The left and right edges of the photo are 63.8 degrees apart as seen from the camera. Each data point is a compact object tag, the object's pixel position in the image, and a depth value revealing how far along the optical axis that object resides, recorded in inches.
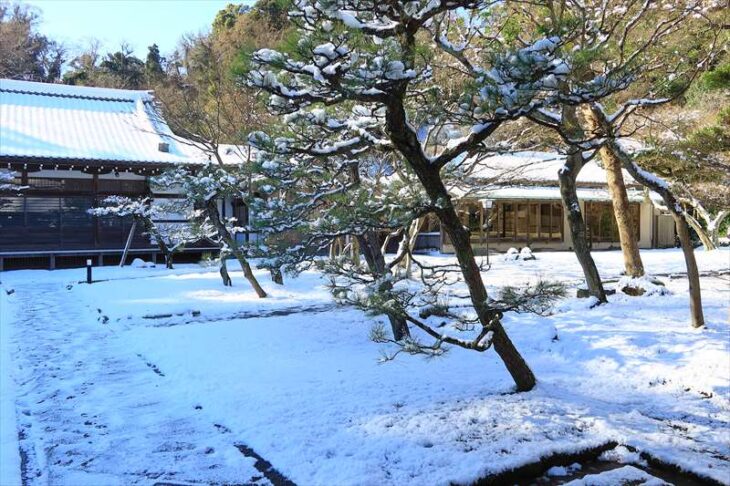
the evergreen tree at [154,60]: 1127.7
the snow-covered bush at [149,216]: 589.0
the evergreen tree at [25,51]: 1071.0
